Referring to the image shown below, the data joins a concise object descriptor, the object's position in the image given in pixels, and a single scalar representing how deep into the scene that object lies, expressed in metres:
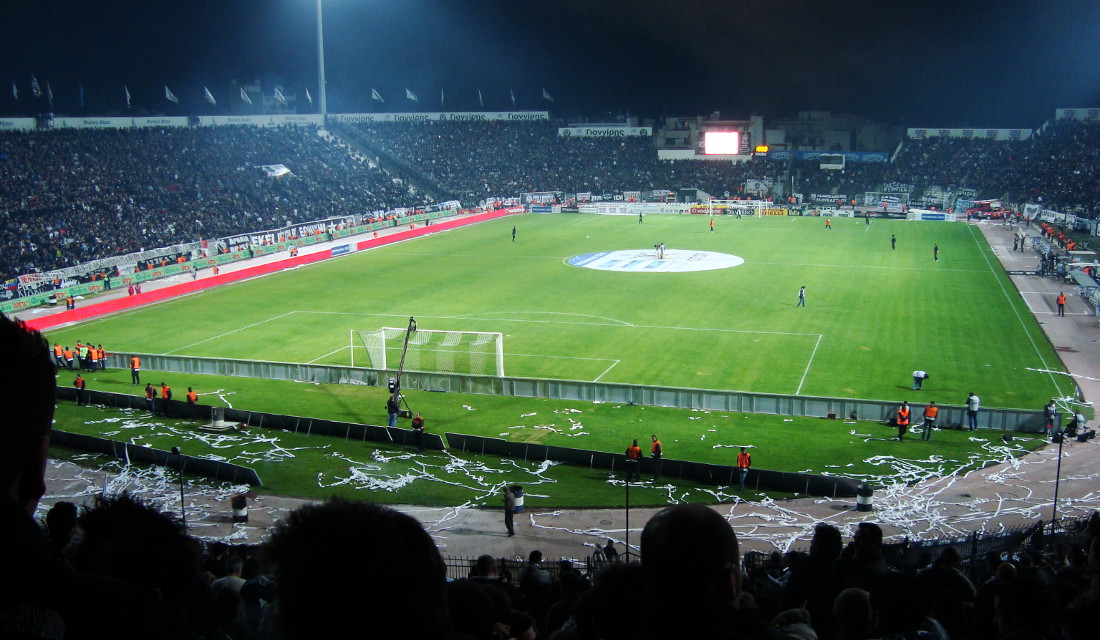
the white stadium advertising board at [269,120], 107.44
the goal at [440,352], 38.78
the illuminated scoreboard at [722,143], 120.56
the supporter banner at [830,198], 113.76
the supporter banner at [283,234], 74.58
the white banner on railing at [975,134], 120.00
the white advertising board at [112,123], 89.56
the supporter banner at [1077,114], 114.56
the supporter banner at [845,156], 124.75
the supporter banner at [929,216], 95.05
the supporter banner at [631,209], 107.69
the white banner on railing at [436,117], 133.12
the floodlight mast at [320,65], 94.99
